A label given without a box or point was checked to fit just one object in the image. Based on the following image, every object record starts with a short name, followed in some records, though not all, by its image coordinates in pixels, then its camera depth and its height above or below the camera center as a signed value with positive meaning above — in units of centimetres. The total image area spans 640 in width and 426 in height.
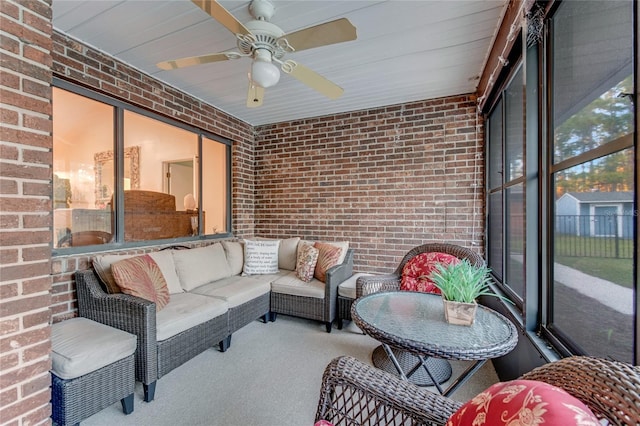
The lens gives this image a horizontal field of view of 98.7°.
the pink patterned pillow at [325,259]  306 -53
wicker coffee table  123 -60
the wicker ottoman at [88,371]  144 -88
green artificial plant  146 -39
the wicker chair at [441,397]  53 -62
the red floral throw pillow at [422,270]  241 -54
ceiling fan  141 +98
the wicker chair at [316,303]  279 -96
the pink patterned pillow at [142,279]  198 -50
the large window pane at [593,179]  98 +14
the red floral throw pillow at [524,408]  49 -39
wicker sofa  179 -76
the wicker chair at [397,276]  249 -62
